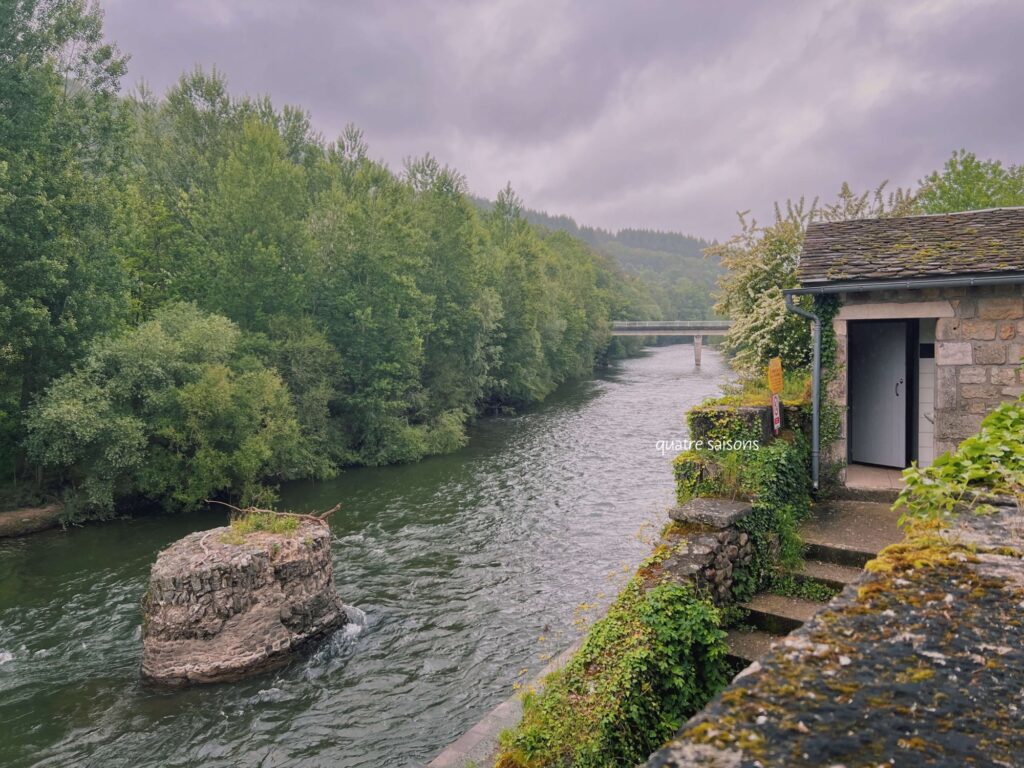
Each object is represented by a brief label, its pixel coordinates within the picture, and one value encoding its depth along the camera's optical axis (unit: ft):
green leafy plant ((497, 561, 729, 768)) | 16.71
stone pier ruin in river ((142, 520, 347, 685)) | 33.27
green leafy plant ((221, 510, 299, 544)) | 37.96
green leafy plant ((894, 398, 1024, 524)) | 13.07
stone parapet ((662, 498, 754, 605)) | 21.18
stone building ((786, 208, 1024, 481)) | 30.17
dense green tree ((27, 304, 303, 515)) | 57.16
